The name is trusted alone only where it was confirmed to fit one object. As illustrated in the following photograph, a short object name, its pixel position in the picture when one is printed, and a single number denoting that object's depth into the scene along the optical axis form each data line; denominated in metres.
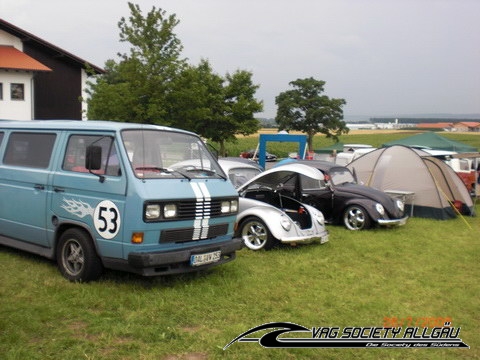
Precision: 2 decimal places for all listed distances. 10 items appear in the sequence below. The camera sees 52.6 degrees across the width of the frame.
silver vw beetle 8.17
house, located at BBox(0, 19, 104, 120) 27.81
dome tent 13.41
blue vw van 5.66
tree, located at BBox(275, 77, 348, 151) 55.59
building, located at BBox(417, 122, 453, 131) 139.12
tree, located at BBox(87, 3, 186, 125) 19.89
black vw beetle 10.84
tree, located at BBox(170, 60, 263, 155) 38.34
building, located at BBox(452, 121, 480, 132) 139.50
